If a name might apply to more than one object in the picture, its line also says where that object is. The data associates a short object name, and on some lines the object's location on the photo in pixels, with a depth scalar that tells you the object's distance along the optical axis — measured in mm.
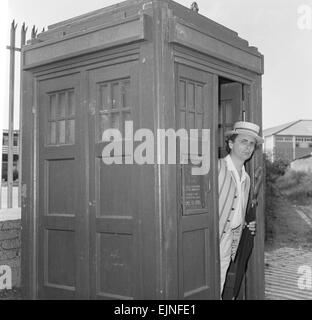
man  3748
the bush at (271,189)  9680
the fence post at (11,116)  4683
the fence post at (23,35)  4773
